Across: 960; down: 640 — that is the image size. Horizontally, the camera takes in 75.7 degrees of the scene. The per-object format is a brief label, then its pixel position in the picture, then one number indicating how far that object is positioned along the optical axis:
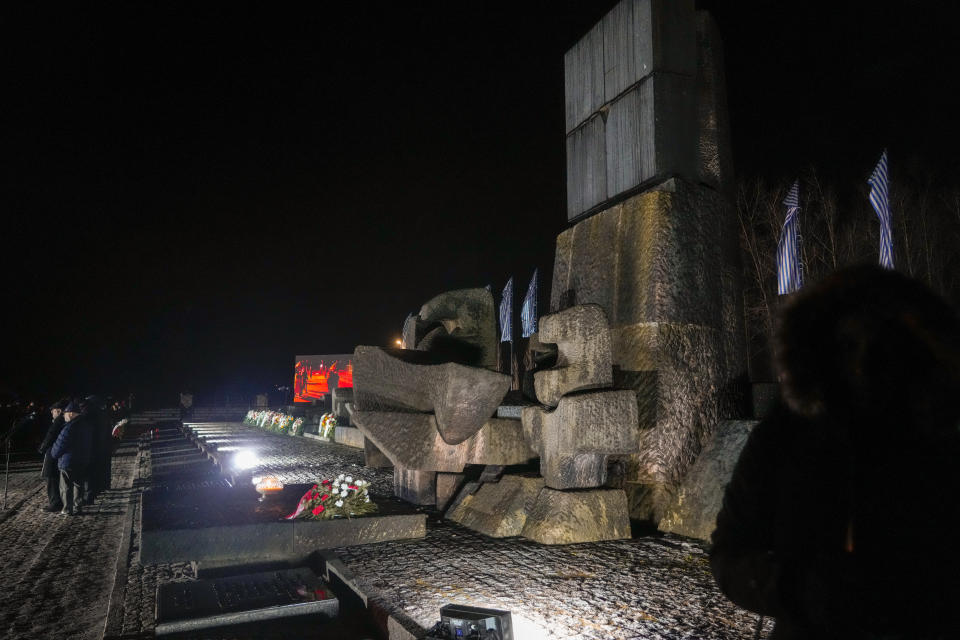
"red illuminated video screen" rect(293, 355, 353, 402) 34.09
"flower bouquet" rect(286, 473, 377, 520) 5.37
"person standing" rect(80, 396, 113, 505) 9.06
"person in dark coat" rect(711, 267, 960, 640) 1.16
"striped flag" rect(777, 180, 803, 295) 12.30
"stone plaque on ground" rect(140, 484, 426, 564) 4.79
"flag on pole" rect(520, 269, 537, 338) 23.80
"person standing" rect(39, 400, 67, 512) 8.61
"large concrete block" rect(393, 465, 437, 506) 6.77
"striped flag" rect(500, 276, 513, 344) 23.67
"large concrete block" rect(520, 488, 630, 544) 4.78
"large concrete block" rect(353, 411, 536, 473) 6.14
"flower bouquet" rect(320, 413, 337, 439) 16.69
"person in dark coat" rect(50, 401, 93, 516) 8.40
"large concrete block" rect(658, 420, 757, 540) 4.79
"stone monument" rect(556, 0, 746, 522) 5.38
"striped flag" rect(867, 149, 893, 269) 10.35
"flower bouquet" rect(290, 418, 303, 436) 19.66
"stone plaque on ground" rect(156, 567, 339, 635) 3.43
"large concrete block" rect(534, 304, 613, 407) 4.93
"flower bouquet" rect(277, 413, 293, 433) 20.62
